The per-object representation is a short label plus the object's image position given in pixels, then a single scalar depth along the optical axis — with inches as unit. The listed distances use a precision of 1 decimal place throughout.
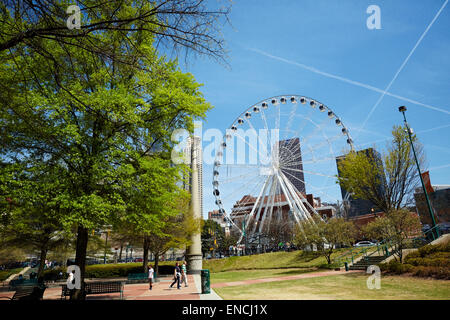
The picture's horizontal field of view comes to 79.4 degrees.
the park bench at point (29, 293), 355.6
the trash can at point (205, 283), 475.5
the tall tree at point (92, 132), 330.3
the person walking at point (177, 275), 598.7
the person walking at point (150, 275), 633.0
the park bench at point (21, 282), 823.3
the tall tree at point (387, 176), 724.7
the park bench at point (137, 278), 839.1
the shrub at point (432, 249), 569.6
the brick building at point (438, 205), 1836.9
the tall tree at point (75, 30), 147.7
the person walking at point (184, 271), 642.7
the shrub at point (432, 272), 461.7
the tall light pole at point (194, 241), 1044.5
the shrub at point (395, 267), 539.8
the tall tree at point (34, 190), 325.1
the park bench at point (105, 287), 486.2
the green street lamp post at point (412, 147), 718.1
